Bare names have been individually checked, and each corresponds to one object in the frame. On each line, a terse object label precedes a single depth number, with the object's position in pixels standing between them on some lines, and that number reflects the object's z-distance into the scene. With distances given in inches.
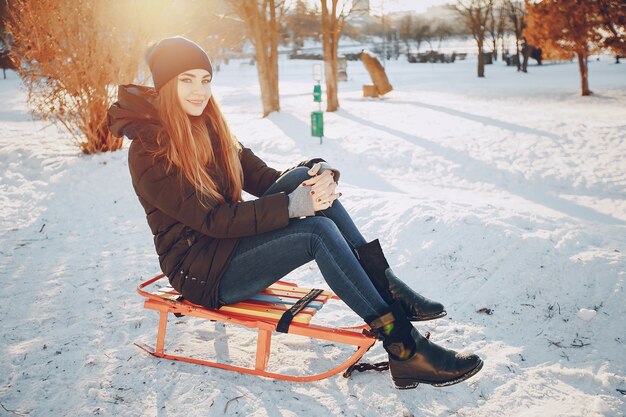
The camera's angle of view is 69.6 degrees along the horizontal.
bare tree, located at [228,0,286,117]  502.3
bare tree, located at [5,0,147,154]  295.4
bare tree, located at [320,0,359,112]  543.2
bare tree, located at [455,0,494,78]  1010.1
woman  89.1
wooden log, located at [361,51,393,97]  720.3
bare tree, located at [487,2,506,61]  1480.1
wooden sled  95.0
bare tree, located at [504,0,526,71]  1182.6
